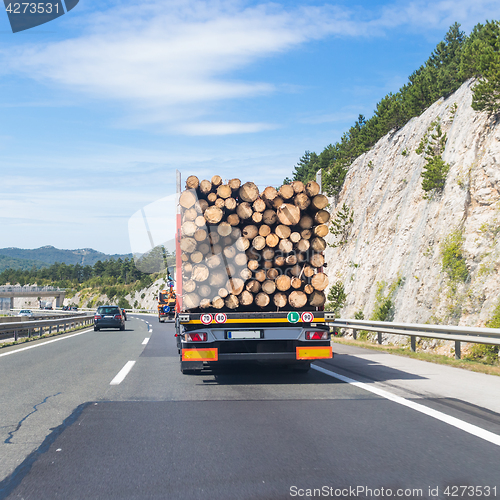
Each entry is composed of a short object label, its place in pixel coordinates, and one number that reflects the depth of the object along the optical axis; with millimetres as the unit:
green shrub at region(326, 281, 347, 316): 34156
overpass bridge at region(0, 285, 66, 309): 134875
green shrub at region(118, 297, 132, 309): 129775
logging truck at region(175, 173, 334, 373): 8953
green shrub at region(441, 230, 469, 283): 23125
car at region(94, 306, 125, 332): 29422
